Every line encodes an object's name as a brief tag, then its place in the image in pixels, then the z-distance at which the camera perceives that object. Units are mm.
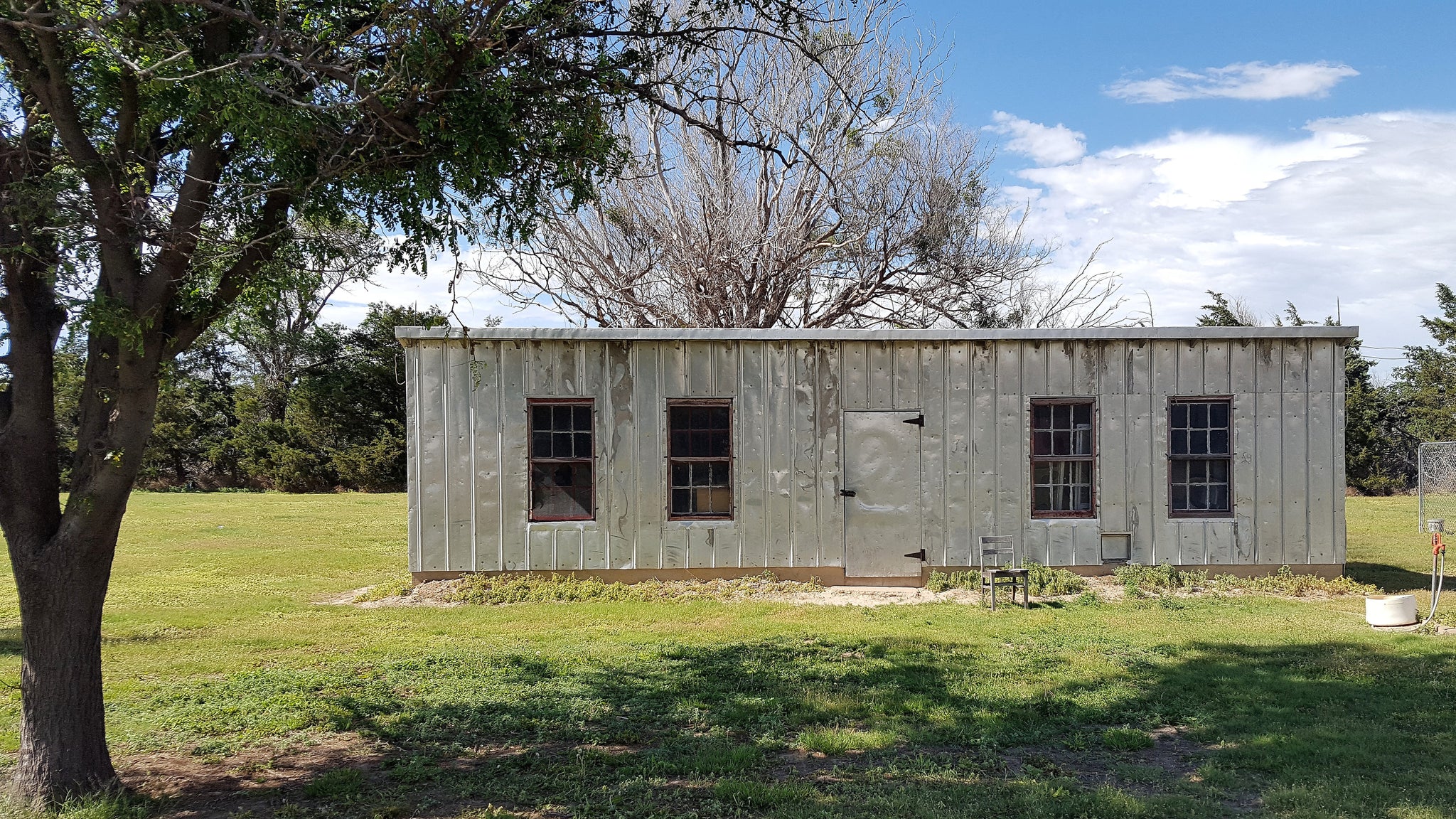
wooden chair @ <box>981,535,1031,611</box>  10938
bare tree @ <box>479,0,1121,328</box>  20062
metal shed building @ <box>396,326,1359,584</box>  11883
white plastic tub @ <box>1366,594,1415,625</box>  9375
